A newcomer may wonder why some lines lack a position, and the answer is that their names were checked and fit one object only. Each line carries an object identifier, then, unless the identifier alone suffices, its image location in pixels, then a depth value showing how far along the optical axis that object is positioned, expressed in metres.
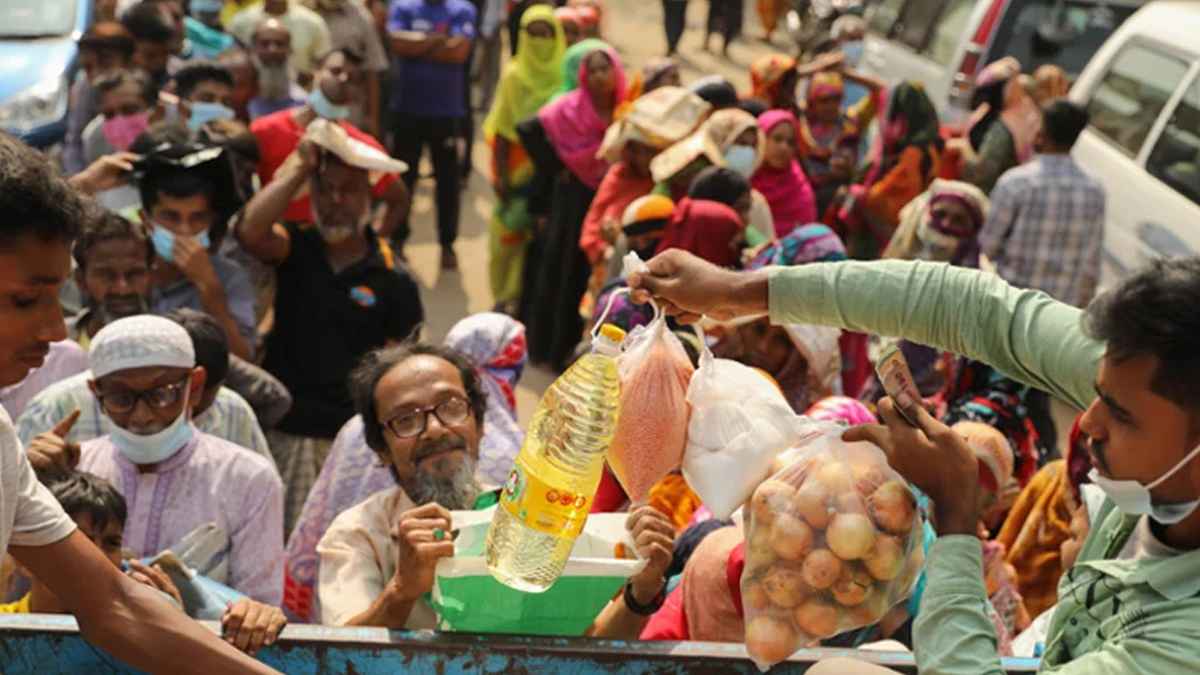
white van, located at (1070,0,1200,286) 7.29
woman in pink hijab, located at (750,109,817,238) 7.20
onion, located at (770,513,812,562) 2.29
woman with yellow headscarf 8.37
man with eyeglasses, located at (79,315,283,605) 3.68
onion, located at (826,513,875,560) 2.26
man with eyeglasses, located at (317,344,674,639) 2.82
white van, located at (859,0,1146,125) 9.73
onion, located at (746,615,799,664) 2.32
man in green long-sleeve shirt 1.90
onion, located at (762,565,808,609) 2.30
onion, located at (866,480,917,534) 2.27
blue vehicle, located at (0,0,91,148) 9.03
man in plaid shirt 7.07
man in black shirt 4.92
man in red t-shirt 6.59
